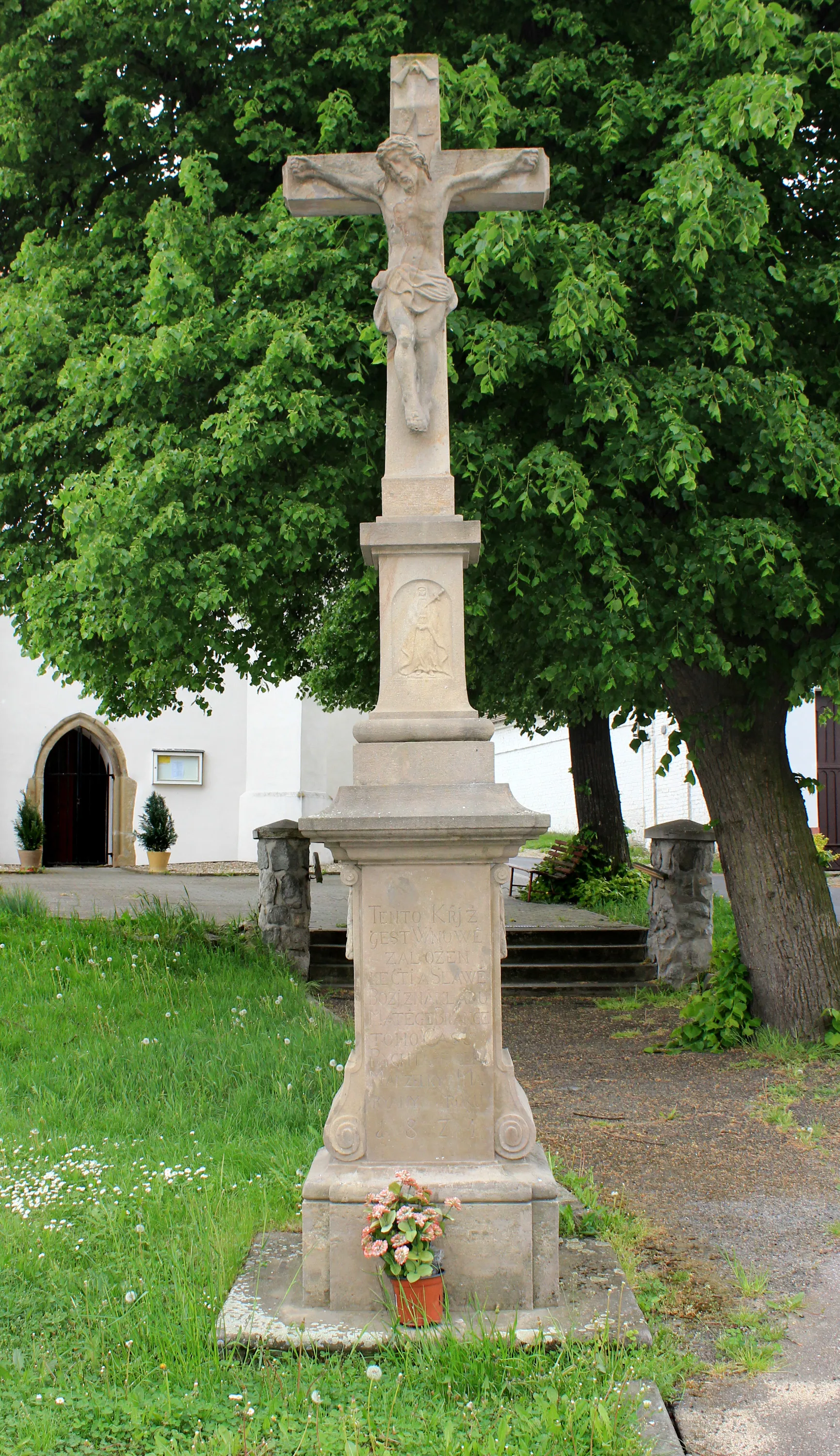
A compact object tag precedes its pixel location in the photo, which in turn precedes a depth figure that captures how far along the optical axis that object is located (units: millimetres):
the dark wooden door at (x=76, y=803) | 19203
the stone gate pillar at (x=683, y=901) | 9727
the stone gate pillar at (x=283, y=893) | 9797
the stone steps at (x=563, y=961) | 10211
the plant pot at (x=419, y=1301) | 3287
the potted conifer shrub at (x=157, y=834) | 17859
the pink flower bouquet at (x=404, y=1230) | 3260
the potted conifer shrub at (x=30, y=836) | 17484
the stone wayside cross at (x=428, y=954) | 3486
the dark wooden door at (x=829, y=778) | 22906
